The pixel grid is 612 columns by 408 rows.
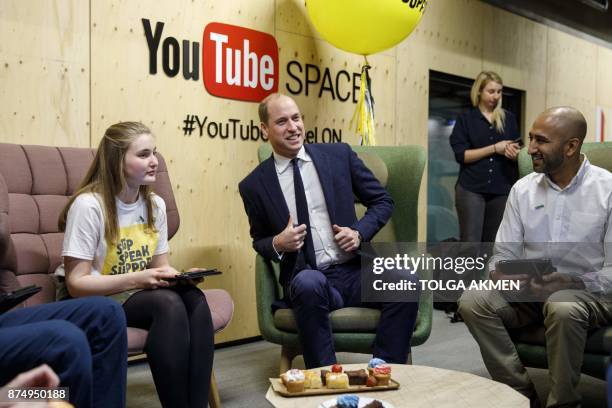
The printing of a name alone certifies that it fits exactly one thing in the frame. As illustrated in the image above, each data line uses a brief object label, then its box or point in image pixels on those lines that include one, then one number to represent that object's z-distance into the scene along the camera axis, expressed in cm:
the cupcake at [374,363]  185
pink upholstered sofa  235
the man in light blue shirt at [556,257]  224
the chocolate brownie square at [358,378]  176
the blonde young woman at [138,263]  206
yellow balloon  355
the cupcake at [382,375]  175
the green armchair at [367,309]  252
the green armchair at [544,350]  226
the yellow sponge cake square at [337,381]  174
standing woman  430
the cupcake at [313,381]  175
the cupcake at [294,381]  171
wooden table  162
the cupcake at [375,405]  154
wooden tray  170
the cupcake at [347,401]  153
